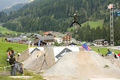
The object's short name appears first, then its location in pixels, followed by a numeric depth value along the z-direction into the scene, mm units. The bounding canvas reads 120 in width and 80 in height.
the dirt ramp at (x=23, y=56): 36884
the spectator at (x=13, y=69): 19539
